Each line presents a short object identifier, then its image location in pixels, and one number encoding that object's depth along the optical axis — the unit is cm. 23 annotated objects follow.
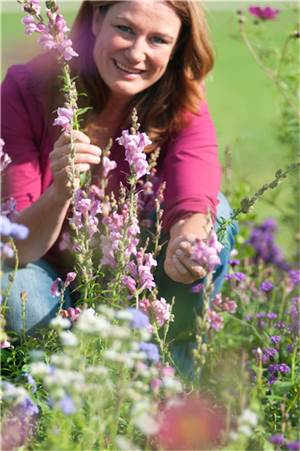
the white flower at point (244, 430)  279
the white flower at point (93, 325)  283
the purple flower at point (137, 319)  293
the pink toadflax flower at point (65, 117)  382
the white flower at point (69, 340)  282
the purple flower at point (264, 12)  676
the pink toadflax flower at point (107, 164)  418
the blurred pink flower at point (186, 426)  305
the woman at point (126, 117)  515
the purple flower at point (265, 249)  745
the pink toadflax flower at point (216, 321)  386
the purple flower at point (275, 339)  436
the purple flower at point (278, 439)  332
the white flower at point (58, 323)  292
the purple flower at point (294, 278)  601
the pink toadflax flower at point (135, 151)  377
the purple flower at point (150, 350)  302
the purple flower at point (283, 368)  422
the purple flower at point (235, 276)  530
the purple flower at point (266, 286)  561
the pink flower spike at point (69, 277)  398
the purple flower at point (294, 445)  311
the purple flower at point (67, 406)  271
